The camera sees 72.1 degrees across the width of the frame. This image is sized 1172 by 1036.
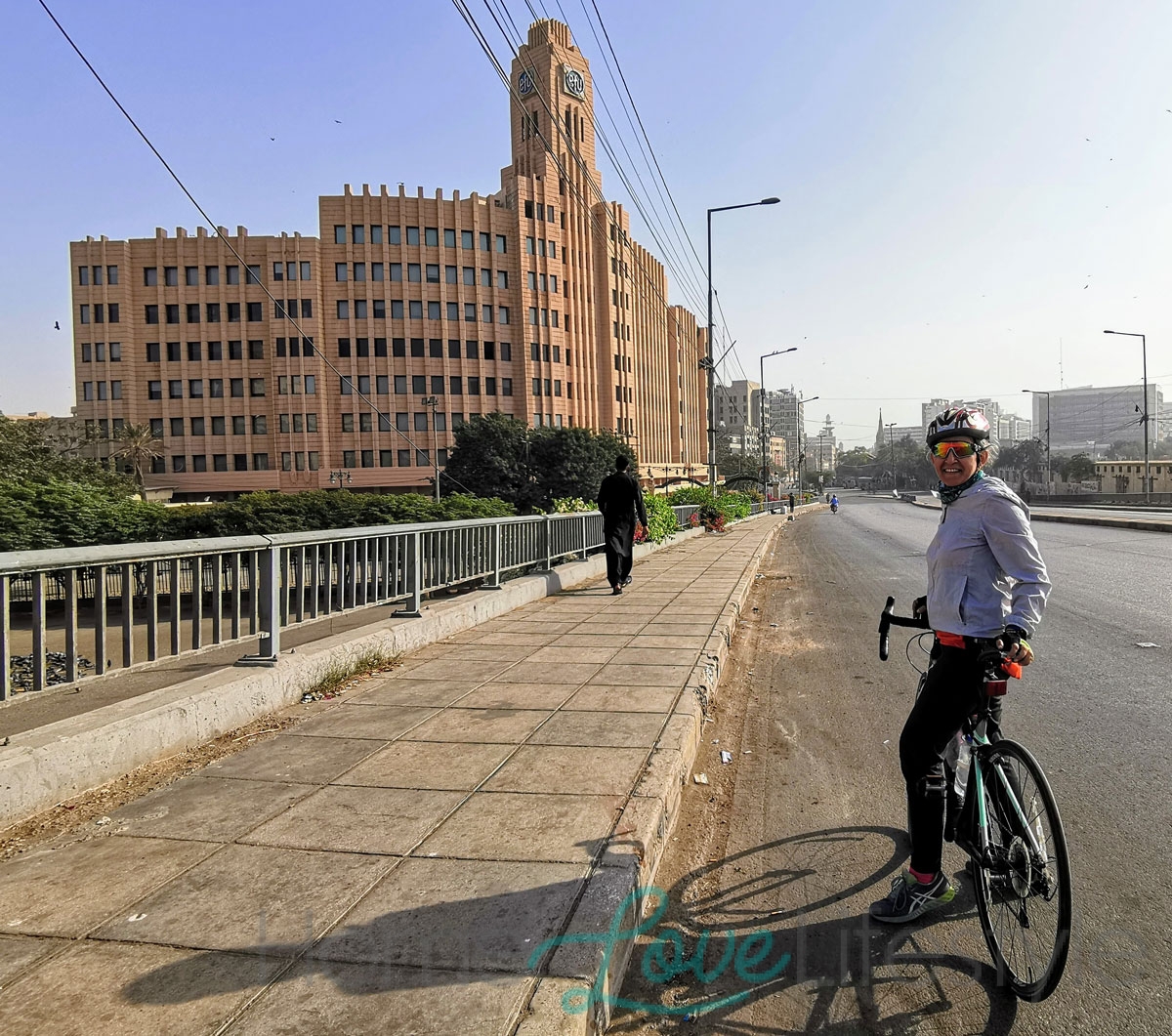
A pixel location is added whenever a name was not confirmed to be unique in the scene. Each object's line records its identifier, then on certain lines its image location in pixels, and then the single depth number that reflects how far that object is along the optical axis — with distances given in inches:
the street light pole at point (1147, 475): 1801.2
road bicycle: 93.7
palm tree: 2591.0
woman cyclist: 107.4
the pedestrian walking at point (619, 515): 450.6
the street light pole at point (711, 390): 1088.8
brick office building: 2760.8
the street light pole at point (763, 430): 2174.1
